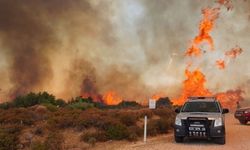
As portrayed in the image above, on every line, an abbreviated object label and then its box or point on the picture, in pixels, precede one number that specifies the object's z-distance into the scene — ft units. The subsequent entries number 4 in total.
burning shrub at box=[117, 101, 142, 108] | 136.84
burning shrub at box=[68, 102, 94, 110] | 87.42
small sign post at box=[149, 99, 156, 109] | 34.50
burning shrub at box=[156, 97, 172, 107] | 129.02
